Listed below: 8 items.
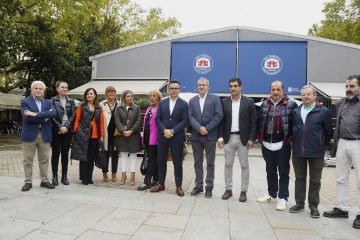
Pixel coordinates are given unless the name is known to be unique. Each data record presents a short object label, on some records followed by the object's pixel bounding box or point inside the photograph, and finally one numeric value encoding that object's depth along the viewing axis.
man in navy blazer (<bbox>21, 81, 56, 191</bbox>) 4.59
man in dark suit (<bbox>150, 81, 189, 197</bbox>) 4.75
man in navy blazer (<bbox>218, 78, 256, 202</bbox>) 4.51
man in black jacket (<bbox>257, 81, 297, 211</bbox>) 4.20
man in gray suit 4.59
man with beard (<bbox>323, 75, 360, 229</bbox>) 3.70
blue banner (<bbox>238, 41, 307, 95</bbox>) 14.14
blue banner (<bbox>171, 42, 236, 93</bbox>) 14.62
